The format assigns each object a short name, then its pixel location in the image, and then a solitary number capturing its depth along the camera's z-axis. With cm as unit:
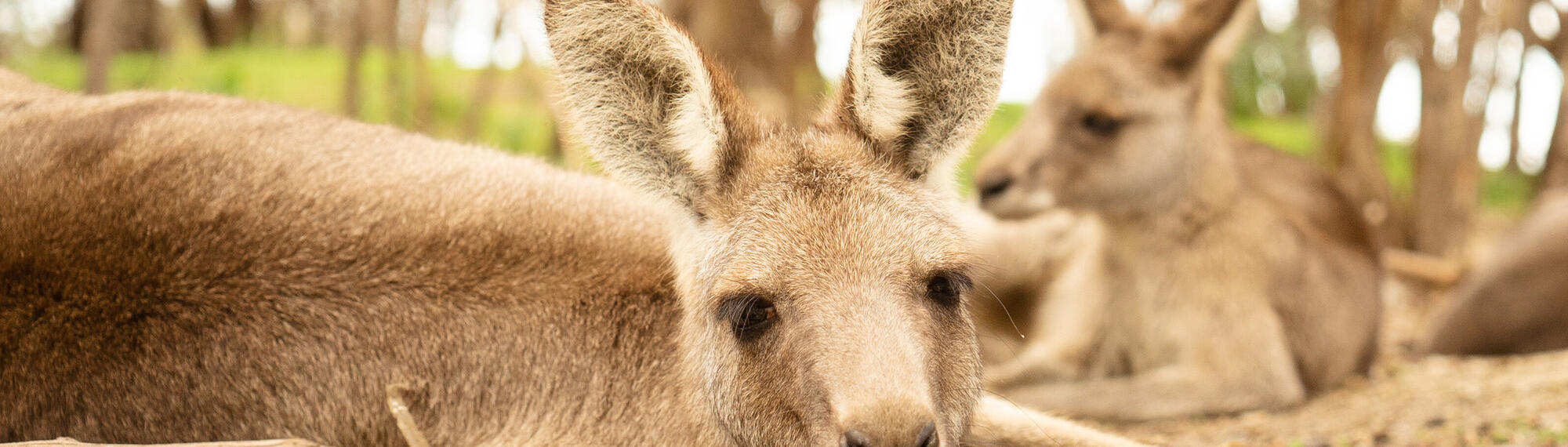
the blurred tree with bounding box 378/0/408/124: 1059
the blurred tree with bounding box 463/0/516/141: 1077
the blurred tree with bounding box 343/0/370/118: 980
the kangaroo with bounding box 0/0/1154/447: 362
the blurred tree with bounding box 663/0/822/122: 1191
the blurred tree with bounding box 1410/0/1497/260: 1155
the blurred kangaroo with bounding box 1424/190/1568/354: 895
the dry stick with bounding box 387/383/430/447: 384
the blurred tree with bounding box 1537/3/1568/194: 1286
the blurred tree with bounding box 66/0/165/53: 1784
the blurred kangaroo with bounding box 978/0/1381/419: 728
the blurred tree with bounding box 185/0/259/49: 2038
